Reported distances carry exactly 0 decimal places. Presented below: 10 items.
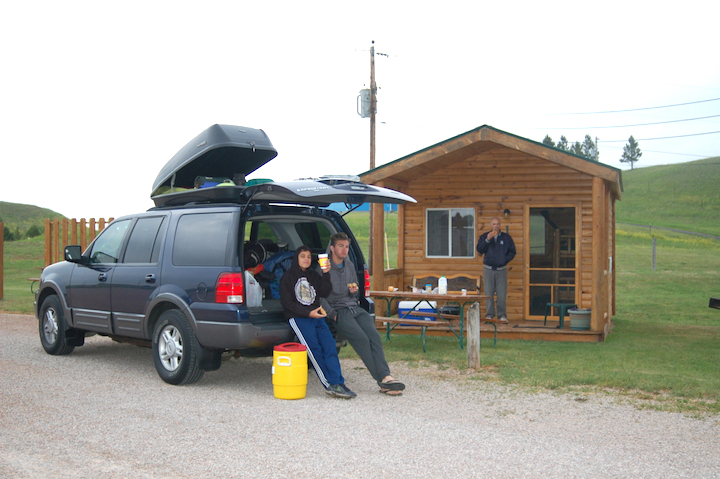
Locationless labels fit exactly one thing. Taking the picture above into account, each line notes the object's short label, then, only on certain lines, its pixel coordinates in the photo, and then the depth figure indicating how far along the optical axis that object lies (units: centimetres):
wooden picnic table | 934
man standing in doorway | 1138
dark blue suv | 655
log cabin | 1177
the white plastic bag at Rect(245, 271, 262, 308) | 654
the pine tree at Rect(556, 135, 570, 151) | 10472
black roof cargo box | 814
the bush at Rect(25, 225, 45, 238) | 4162
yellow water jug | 644
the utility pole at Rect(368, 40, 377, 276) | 2338
